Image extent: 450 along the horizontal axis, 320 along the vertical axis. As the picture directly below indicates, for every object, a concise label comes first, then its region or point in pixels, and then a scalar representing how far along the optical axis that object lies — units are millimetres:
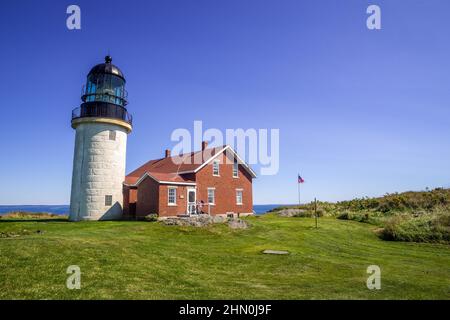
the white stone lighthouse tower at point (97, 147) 26500
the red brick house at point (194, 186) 27438
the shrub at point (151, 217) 25931
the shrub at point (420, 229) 19125
